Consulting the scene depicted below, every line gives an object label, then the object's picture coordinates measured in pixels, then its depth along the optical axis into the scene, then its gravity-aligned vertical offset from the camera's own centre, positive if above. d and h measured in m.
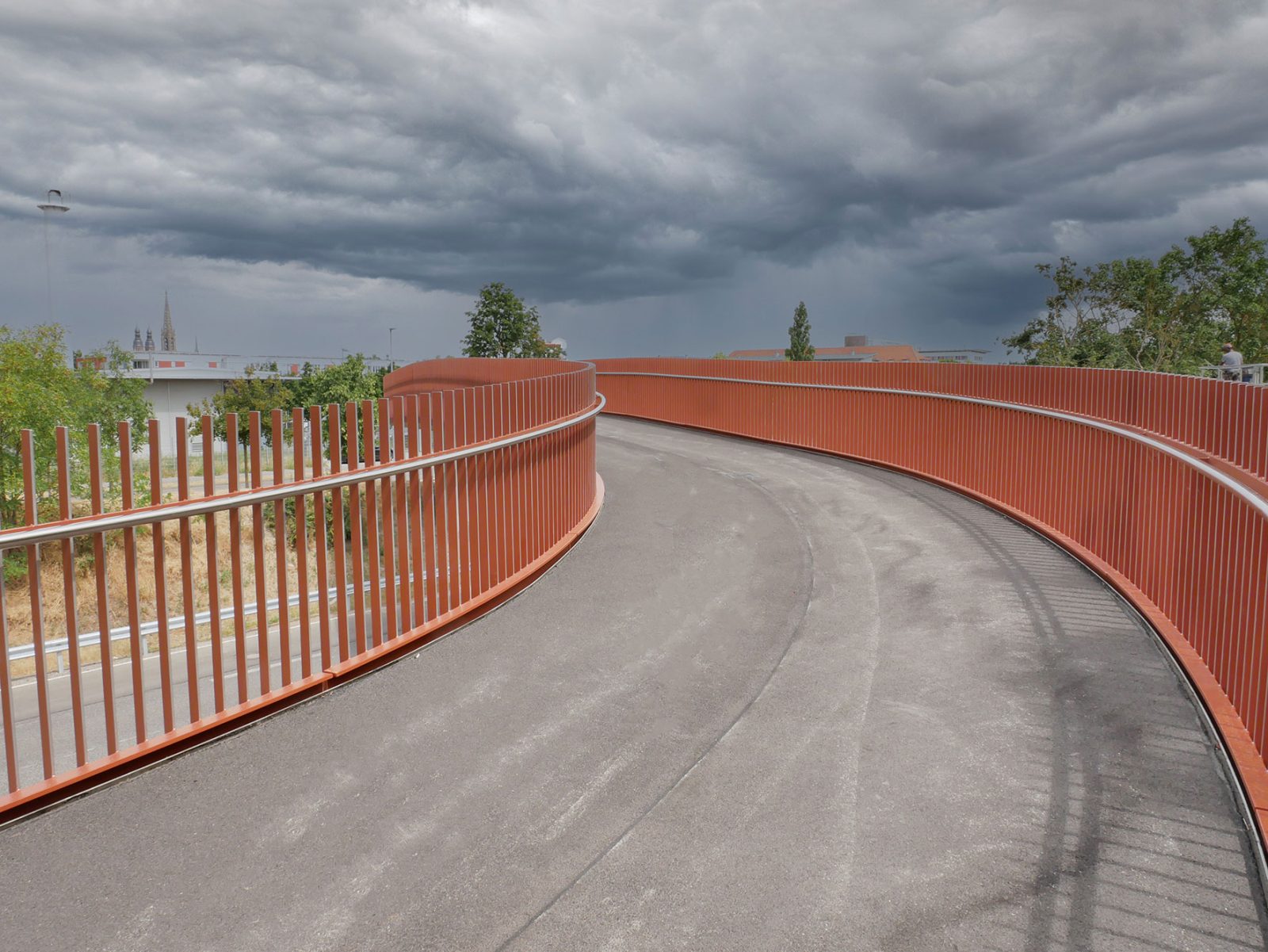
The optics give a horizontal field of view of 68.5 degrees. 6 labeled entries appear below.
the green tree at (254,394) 76.61 -0.18
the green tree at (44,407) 48.00 -0.67
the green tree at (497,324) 69.56 +4.80
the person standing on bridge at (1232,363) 17.97 +0.30
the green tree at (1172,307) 54.94 +4.32
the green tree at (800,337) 95.19 +4.84
